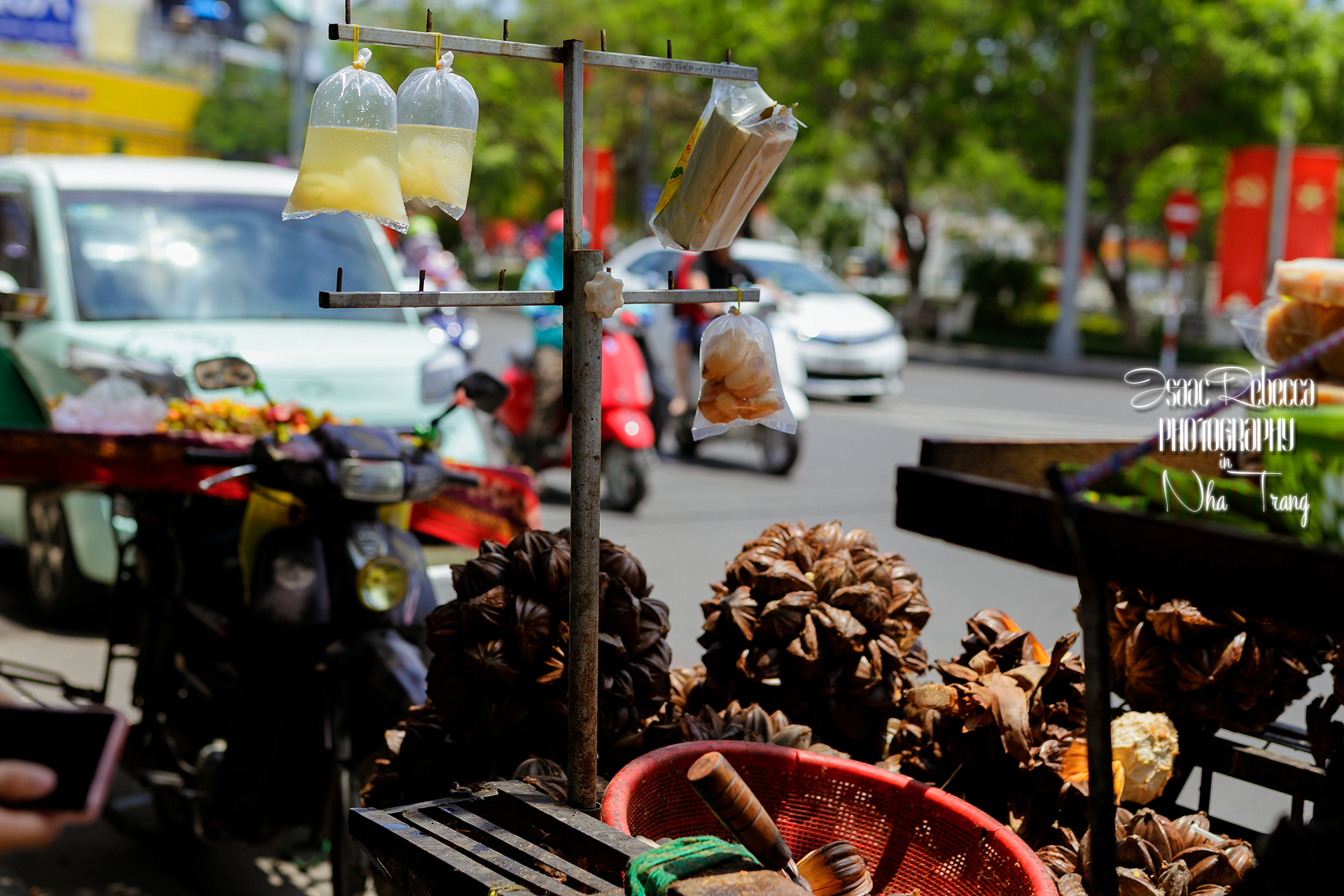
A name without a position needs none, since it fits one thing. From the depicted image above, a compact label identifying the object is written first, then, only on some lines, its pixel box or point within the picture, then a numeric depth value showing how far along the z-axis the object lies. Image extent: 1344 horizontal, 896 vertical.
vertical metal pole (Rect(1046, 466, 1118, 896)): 1.22
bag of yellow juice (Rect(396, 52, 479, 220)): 1.68
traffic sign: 19.00
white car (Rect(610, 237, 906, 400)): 13.30
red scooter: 7.28
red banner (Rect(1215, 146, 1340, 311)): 19.58
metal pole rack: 1.66
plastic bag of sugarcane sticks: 1.71
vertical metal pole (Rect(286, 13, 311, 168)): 16.00
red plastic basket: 1.59
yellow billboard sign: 35.69
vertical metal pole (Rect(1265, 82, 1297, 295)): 19.27
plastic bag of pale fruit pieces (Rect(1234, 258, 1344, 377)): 1.54
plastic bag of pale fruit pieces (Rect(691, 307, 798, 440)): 1.82
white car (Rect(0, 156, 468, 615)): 4.93
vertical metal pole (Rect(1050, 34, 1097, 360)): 19.42
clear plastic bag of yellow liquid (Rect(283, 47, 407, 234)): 1.63
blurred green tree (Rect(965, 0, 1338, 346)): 19.02
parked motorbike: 2.68
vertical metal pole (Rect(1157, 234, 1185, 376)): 17.77
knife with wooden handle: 1.35
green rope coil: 1.33
